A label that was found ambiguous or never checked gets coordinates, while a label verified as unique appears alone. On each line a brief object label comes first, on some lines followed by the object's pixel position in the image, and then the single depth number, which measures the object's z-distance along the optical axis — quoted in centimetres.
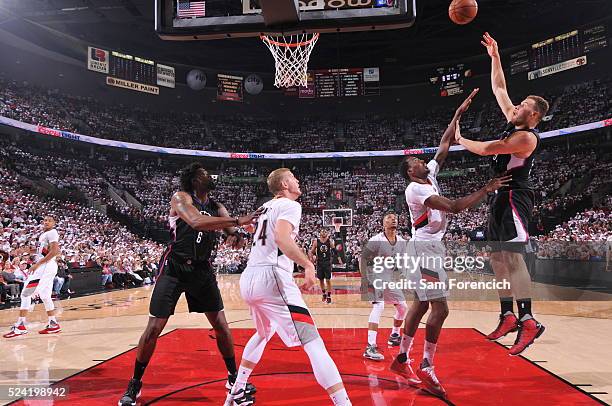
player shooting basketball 399
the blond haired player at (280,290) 353
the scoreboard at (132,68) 2945
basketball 487
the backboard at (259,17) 519
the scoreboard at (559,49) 2489
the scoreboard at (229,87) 3212
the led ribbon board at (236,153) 2564
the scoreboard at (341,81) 3019
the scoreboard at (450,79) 3022
